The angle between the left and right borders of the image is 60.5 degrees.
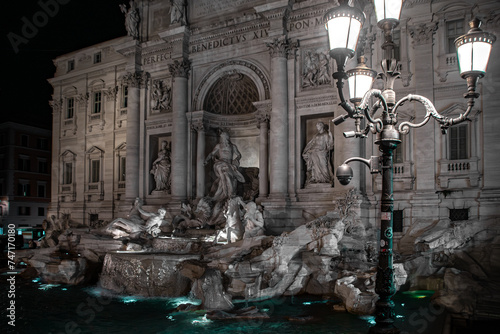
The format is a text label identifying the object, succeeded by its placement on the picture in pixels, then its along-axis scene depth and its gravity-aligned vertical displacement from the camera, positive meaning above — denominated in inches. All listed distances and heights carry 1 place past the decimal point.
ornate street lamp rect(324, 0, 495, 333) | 233.9 +57.1
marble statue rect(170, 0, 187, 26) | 857.5 +333.1
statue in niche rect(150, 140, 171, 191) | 901.2 +19.2
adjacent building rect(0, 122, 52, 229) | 1476.4 +11.7
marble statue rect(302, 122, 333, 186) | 711.1 +38.4
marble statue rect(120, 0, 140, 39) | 932.0 +343.2
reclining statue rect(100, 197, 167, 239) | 709.3 -80.6
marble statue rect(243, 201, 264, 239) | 609.3 -60.2
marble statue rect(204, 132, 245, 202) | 784.9 +18.8
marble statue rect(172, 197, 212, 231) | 757.9 -69.6
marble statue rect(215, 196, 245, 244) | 616.7 -67.5
